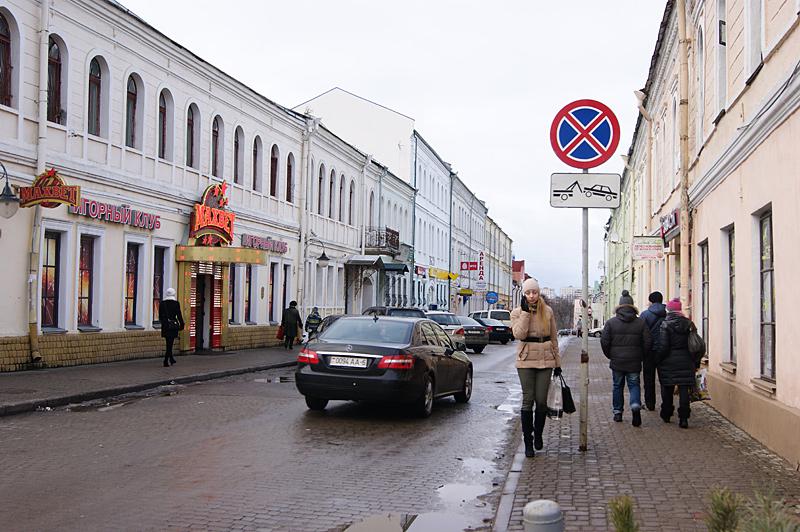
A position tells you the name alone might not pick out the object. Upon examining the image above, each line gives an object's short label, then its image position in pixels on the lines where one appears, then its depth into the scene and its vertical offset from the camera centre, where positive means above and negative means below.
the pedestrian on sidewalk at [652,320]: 12.25 -0.24
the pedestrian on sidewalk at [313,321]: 28.59 -0.68
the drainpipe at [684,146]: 15.40 +2.99
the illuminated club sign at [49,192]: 15.31 +1.95
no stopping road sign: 8.84 +1.78
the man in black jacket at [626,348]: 11.03 -0.59
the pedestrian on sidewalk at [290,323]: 26.98 -0.71
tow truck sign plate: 8.88 +1.19
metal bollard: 3.49 -0.89
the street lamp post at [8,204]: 14.52 +1.64
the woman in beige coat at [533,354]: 8.59 -0.52
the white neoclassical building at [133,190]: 15.96 +2.74
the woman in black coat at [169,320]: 18.45 -0.44
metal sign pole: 8.46 -0.64
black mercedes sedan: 11.29 -0.86
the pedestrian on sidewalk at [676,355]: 10.98 -0.67
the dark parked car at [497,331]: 41.78 -1.42
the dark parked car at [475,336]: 32.56 -1.30
